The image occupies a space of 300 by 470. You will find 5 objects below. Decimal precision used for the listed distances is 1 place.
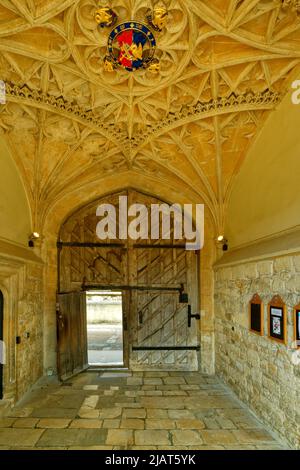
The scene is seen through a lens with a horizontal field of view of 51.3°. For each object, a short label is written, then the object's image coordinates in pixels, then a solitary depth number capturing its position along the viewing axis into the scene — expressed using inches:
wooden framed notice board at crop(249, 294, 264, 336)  165.8
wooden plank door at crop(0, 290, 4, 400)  182.7
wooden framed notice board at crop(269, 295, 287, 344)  141.4
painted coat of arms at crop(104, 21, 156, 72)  135.9
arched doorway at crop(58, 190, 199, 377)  258.7
